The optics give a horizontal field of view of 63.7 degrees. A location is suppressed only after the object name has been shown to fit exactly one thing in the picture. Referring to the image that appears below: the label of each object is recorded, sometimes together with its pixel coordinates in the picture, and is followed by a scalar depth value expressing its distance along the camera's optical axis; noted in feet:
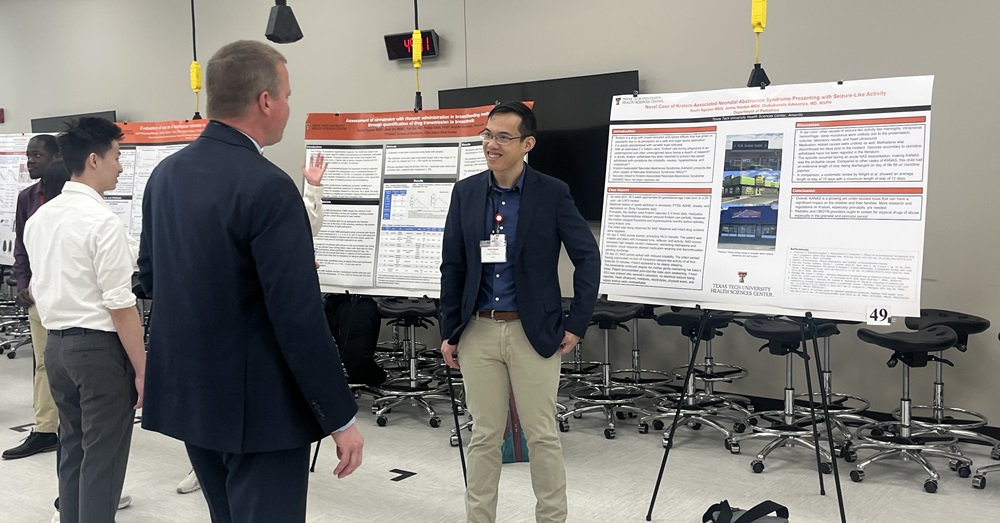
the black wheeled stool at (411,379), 17.52
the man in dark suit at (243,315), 5.50
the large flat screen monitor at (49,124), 31.05
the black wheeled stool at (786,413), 13.92
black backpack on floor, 9.80
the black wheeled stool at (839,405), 14.90
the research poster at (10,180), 22.17
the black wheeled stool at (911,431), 13.02
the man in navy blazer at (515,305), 9.53
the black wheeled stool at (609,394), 16.39
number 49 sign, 9.64
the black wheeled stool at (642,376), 17.72
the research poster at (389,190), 13.57
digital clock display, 21.86
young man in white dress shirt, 9.11
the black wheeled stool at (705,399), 15.81
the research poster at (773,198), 9.77
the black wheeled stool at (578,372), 18.99
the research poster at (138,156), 18.43
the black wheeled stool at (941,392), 13.98
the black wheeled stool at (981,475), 12.44
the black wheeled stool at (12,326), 25.49
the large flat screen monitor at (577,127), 19.31
